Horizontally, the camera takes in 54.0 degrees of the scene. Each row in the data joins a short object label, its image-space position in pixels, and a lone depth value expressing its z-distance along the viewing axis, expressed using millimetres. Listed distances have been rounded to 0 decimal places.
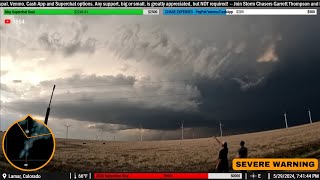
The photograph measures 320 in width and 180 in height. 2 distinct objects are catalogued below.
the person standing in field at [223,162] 12854
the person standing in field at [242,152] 12812
